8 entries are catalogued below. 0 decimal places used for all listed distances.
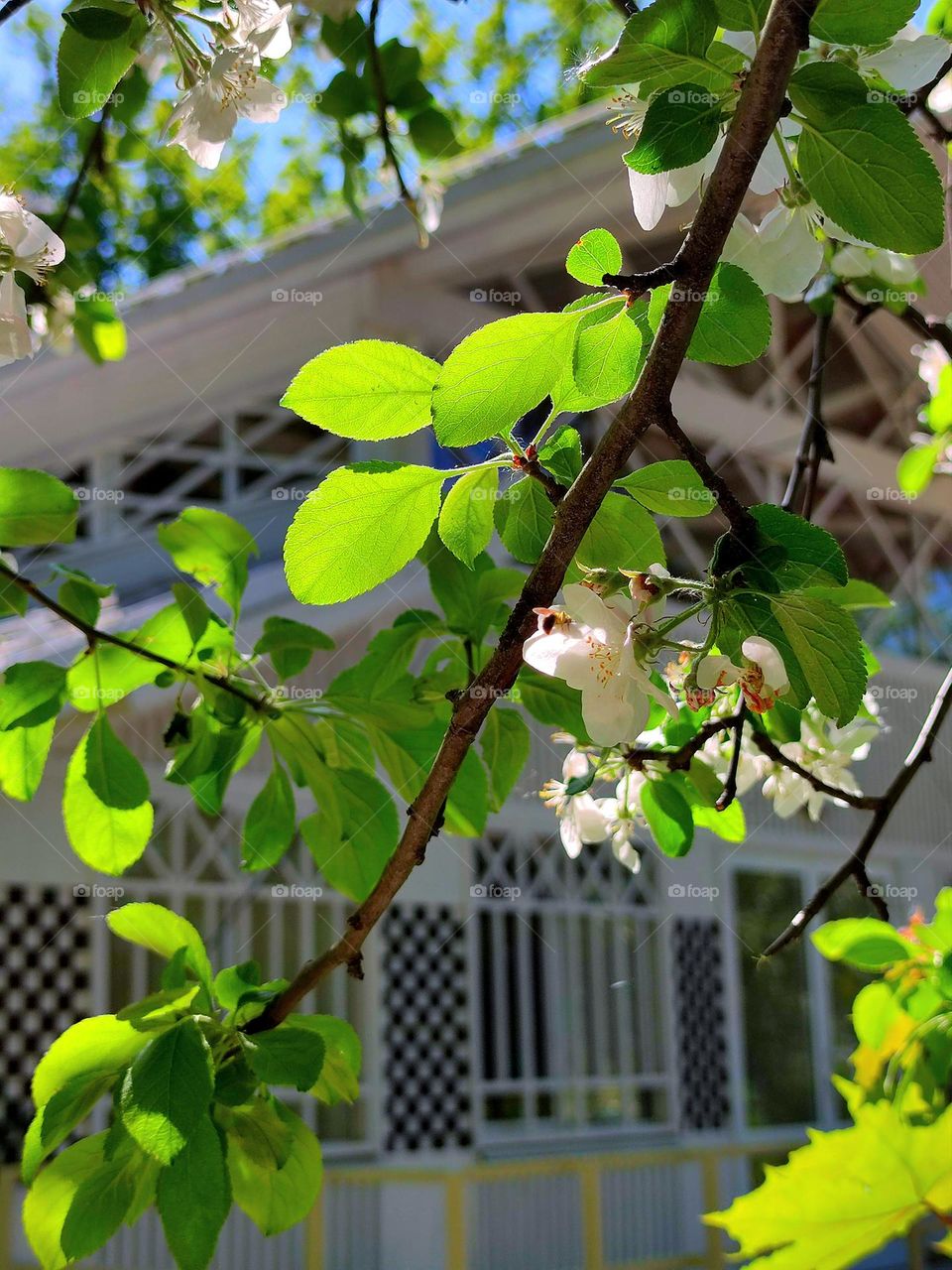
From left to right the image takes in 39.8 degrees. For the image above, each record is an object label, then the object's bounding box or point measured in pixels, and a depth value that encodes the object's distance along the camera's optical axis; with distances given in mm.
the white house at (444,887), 5918
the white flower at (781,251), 655
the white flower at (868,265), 1345
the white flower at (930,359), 2031
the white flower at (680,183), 604
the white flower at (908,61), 674
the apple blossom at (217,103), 856
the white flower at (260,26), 854
